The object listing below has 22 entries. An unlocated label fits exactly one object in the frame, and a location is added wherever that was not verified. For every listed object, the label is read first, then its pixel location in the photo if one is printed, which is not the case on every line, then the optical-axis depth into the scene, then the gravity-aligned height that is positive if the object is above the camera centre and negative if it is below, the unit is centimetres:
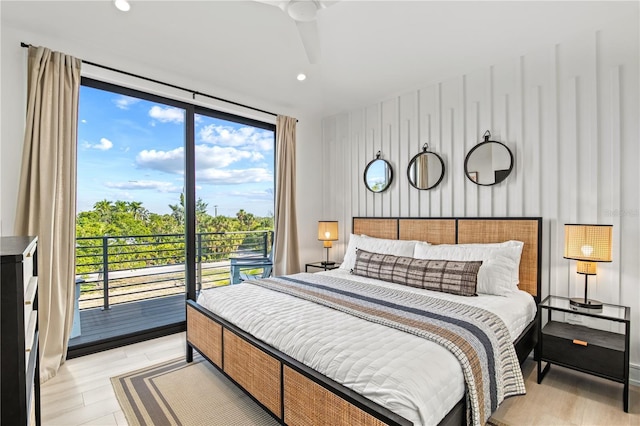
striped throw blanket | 160 -67
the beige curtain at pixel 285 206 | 431 +6
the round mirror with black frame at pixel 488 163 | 308 +46
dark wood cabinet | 93 -38
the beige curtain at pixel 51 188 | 256 +19
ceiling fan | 198 +125
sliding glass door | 333 +1
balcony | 337 -81
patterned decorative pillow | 264 -55
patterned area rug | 203 -129
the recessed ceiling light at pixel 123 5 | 256 +164
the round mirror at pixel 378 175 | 404 +45
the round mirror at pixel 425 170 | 357 +45
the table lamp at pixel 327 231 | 432 -28
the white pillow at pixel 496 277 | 265 -55
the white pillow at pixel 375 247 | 345 -40
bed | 136 -74
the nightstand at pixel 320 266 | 427 -75
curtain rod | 289 +130
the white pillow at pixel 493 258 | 268 -43
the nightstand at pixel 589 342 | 216 -94
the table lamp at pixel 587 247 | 233 -28
